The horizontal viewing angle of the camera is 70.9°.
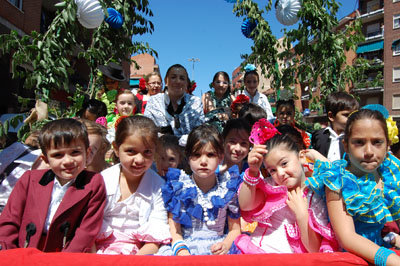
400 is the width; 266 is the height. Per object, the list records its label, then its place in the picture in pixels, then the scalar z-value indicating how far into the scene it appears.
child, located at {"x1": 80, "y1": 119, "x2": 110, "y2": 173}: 2.30
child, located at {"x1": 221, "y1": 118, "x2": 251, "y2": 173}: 2.43
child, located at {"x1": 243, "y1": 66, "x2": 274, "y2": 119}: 4.46
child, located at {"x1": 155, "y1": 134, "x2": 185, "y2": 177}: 2.70
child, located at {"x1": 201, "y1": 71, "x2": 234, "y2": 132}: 4.37
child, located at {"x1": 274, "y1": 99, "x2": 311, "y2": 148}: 3.75
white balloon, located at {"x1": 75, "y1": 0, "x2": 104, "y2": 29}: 3.88
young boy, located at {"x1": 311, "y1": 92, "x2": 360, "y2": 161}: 2.90
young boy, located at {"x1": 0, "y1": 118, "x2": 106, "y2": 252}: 1.62
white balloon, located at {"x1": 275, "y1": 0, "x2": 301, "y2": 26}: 4.74
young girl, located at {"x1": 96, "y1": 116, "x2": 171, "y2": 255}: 1.83
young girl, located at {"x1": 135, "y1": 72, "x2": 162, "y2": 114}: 4.89
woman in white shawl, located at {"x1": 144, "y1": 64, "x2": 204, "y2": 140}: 3.17
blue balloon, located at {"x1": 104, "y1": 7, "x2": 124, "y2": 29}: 4.60
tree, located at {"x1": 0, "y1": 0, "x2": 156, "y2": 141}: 3.30
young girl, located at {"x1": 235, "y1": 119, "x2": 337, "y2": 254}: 1.61
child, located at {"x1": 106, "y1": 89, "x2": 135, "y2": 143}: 3.78
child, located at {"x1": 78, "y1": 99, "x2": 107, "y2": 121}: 3.78
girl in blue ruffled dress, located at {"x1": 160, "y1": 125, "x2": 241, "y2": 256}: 1.91
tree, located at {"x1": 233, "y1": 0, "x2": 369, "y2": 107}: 4.75
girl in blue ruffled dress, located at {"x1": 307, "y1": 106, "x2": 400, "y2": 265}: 1.45
